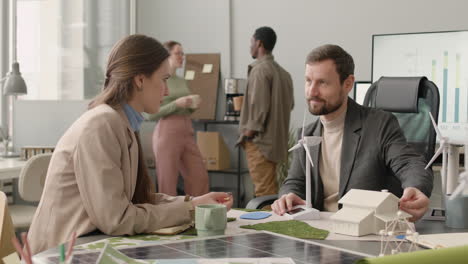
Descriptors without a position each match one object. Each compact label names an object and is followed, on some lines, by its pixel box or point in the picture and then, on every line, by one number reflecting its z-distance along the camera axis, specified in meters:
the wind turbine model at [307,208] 2.10
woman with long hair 1.89
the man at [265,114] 5.23
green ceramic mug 1.81
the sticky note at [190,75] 6.56
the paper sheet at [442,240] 1.67
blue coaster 2.11
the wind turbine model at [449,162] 2.09
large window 5.37
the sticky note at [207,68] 6.50
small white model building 1.85
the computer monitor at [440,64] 5.00
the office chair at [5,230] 1.84
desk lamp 4.71
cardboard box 6.20
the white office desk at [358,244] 1.64
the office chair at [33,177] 3.72
